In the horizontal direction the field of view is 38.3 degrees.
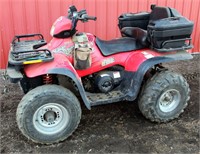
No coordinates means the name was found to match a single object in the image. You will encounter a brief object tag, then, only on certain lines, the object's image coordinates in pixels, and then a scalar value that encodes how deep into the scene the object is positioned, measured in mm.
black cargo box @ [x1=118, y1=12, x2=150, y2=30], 4258
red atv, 3225
